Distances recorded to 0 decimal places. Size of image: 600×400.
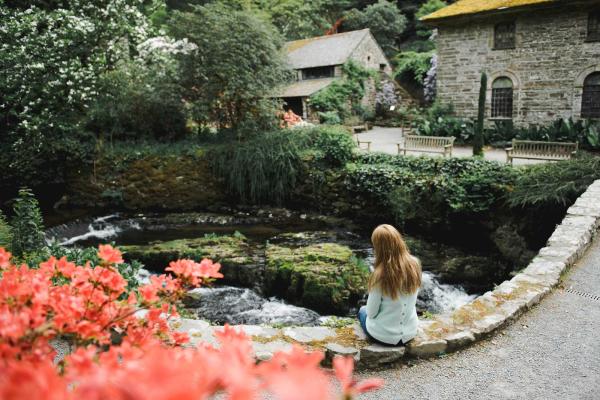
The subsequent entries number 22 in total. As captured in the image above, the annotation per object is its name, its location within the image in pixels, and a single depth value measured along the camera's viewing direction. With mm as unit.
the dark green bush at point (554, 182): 9305
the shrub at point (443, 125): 17672
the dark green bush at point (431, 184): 10719
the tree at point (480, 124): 14180
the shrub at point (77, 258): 6164
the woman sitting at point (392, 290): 4043
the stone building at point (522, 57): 16188
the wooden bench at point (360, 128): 22578
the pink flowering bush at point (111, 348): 1007
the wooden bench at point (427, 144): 13809
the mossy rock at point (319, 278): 7480
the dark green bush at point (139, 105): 14750
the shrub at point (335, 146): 13414
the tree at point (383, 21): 33875
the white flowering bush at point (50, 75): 12883
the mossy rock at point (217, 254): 8492
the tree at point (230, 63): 14016
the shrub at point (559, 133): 14727
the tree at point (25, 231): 6965
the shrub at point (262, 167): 13500
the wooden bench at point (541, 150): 12125
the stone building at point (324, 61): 25359
